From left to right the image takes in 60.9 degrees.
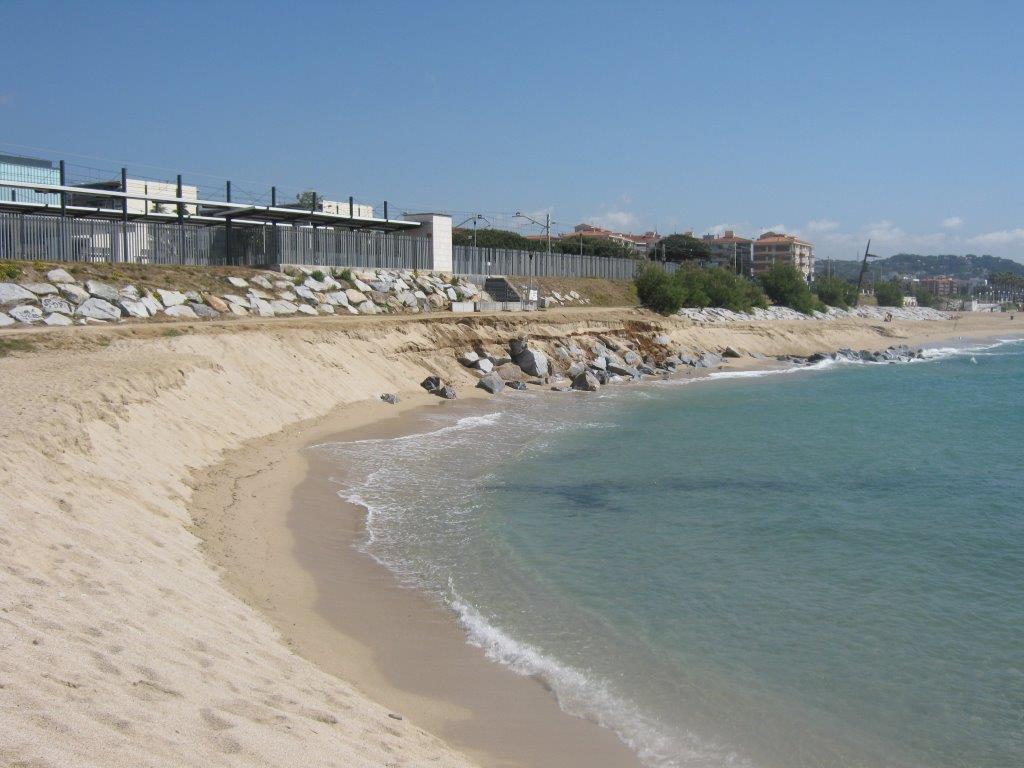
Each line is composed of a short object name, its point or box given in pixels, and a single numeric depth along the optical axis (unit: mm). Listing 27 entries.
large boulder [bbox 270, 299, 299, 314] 36719
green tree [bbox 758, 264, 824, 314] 87875
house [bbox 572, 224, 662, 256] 136788
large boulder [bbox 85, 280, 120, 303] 30547
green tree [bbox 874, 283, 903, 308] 133750
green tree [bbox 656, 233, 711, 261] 111962
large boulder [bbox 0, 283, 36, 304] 28069
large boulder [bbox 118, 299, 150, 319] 30484
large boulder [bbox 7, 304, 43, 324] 27375
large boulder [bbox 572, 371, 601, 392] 37312
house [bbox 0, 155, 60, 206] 54081
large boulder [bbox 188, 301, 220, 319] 32812
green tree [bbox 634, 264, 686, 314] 58125
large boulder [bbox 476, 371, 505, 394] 33719
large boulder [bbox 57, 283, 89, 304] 29738
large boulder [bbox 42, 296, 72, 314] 28656
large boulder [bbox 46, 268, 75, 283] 30516
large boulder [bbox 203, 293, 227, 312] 33844
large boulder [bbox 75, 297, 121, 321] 29266
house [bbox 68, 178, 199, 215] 52312
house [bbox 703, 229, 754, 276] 164775
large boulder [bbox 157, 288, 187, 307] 32219
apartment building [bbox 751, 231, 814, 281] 176975
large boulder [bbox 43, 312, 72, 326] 28031
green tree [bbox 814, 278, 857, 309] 103875
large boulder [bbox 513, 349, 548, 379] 38147
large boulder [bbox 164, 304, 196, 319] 31812
